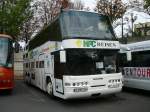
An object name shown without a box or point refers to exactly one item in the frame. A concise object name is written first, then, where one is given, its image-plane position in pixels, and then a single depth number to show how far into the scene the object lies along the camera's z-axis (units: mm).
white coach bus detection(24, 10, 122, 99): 5346
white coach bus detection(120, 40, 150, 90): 6311
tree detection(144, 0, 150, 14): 9583
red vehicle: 6903
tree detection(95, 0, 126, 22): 15625
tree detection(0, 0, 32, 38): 13175
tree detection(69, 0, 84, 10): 19416
